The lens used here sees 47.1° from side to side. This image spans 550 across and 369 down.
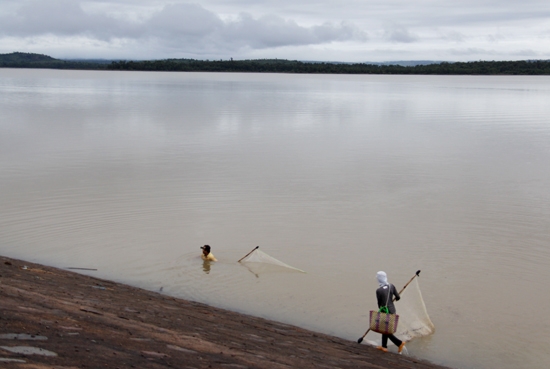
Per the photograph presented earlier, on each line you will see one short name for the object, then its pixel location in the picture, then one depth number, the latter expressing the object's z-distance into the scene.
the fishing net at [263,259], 13.26
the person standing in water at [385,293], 8.87
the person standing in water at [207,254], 13.32
